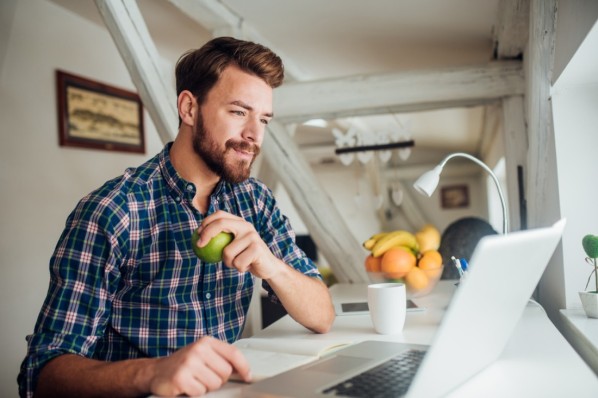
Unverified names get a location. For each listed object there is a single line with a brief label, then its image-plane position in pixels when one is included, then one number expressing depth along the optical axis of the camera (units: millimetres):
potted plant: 1283
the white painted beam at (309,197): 2678
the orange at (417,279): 1668
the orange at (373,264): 1768
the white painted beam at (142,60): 2047
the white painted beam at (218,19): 2275
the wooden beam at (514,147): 2338
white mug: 1235
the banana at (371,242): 1891
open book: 952
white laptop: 664
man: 962
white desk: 823
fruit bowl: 1670
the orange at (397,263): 1692
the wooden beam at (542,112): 1542
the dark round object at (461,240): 2197
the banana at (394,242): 1791
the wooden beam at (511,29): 1956
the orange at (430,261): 1696
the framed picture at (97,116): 2666
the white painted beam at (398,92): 2408
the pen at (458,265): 1353
